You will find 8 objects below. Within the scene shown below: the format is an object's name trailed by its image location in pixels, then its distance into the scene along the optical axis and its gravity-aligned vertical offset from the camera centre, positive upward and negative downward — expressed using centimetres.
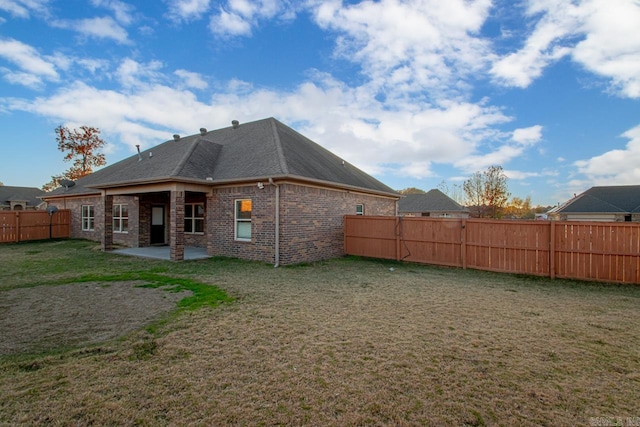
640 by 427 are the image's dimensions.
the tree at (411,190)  6183 +494
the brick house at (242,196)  1050 +73
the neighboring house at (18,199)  3931 +193
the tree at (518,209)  3399 +66
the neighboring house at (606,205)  2848 +87
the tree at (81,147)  3060 +683
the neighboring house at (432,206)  3619 +99
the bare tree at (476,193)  3231 +225
